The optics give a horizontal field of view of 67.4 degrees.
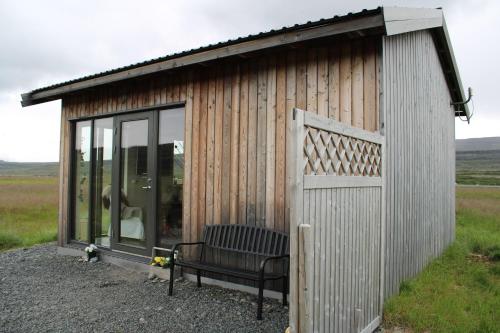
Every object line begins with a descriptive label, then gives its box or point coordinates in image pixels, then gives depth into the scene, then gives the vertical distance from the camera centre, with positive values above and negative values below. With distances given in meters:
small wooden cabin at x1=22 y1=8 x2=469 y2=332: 2.65 +0.25
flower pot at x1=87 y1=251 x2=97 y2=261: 6.14 -1.36
